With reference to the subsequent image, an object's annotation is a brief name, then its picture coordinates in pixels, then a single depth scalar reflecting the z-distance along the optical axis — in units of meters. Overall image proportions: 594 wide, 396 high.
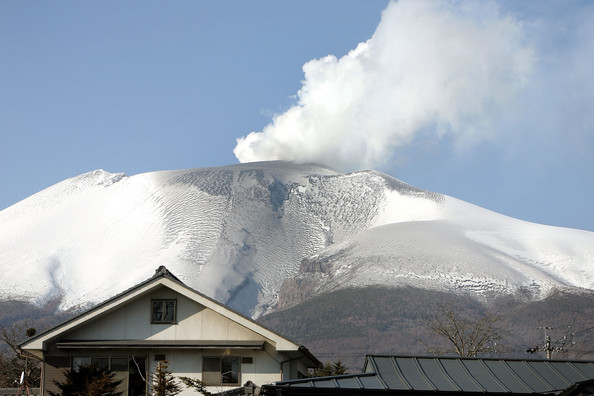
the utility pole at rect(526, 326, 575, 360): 68.50
